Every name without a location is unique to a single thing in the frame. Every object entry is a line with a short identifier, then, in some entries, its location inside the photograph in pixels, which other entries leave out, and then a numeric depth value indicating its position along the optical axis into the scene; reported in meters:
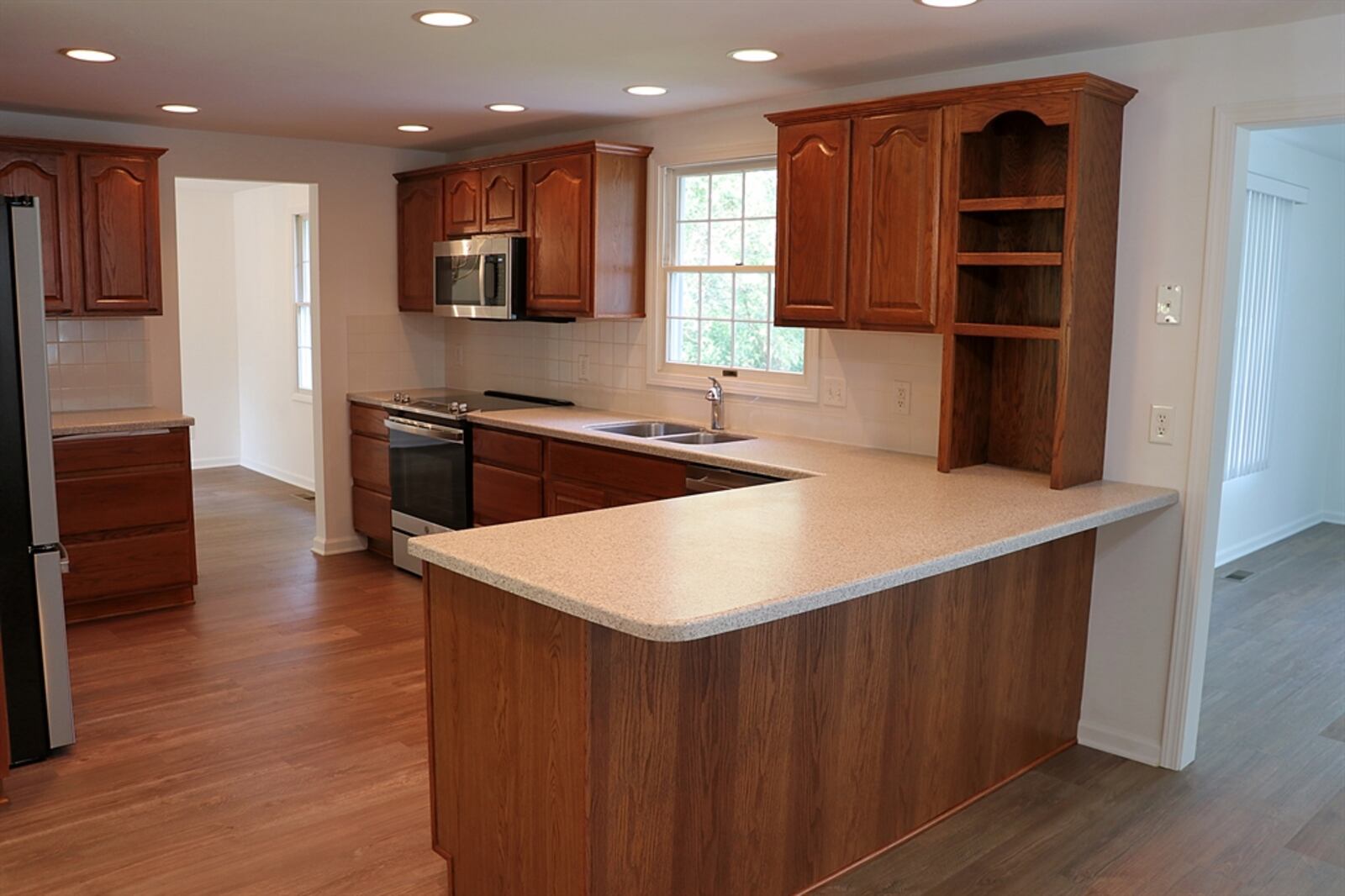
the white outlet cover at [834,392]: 4.28
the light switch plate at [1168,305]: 3.29
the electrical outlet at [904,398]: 4.05
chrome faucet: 4.71
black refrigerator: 3.14
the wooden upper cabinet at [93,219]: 4.78
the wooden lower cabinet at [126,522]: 4.67
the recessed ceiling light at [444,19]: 3.11
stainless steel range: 5.20
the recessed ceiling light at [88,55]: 3.63
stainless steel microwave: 5.27
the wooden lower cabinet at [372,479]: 5.81
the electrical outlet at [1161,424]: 3.34
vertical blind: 5.86
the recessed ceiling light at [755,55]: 3.52
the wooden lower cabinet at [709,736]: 2.22
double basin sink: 4.80
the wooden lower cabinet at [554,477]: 4.21
